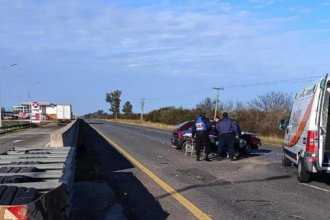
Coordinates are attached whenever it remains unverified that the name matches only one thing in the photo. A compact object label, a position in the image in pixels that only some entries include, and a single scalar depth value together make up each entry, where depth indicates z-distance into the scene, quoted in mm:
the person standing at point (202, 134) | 20250
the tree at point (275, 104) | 76250
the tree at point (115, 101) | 180875
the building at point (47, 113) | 107500
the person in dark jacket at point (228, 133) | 20000
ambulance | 12859
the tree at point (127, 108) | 179625
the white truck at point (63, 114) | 88312
